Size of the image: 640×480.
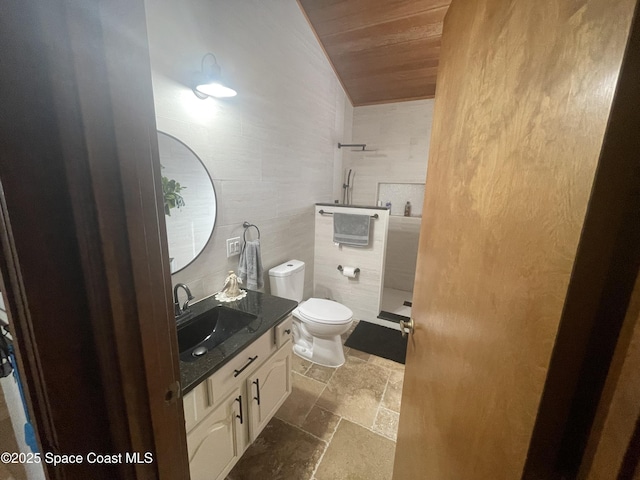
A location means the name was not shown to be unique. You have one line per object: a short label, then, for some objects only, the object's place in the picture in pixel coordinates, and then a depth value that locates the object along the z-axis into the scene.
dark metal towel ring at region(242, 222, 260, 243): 1.80
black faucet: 1.30
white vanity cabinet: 0.99
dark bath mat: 2.27
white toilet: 1.97
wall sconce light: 1.27
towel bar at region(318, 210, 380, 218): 2.67
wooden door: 0.31
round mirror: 1.30
